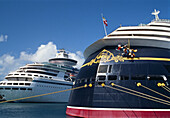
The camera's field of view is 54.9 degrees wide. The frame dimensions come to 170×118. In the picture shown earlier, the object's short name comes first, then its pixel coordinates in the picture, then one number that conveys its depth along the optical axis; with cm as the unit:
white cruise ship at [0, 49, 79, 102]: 4950
